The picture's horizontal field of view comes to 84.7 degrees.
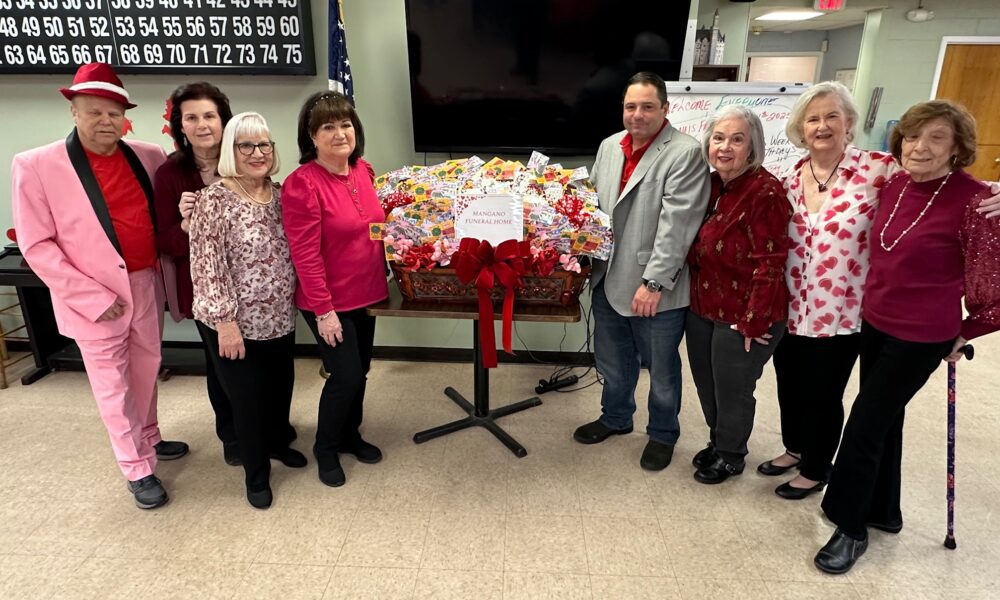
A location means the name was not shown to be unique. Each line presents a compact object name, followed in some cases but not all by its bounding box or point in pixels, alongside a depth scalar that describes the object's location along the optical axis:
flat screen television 2.76
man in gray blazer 2.00
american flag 2.69
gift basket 1.91
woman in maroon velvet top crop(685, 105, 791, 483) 1.85
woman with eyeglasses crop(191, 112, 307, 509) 1.83
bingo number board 2.85
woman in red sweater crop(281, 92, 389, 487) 1.90
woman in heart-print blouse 1.76
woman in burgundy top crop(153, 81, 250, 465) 1.99
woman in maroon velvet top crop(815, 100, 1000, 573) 1.51
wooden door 5.44
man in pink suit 1.89
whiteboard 2.95
